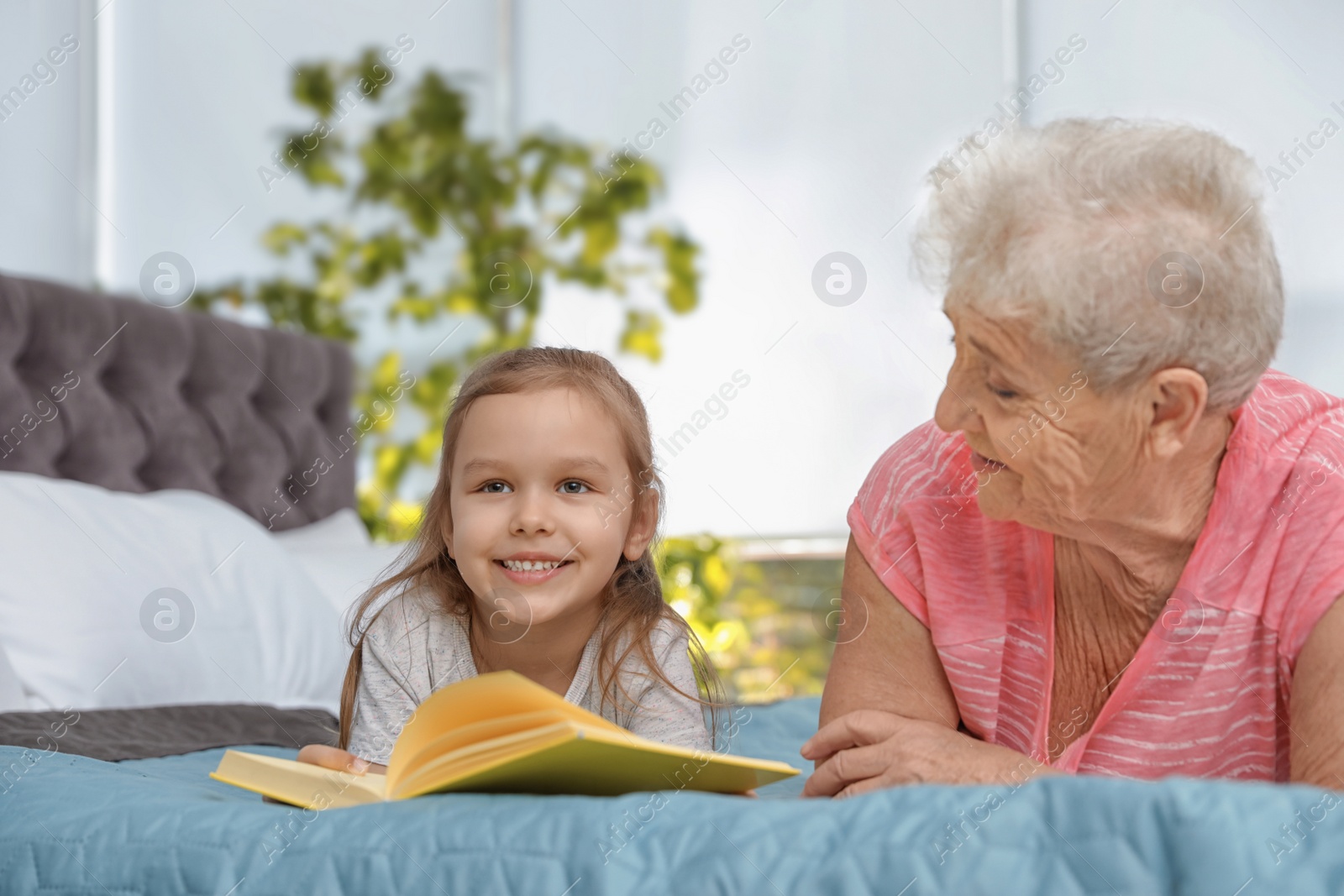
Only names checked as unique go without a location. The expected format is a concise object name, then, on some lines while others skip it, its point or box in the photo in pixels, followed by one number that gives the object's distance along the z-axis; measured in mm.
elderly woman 1970
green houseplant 4178
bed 1770
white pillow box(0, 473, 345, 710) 2439
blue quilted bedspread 1728
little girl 2144
